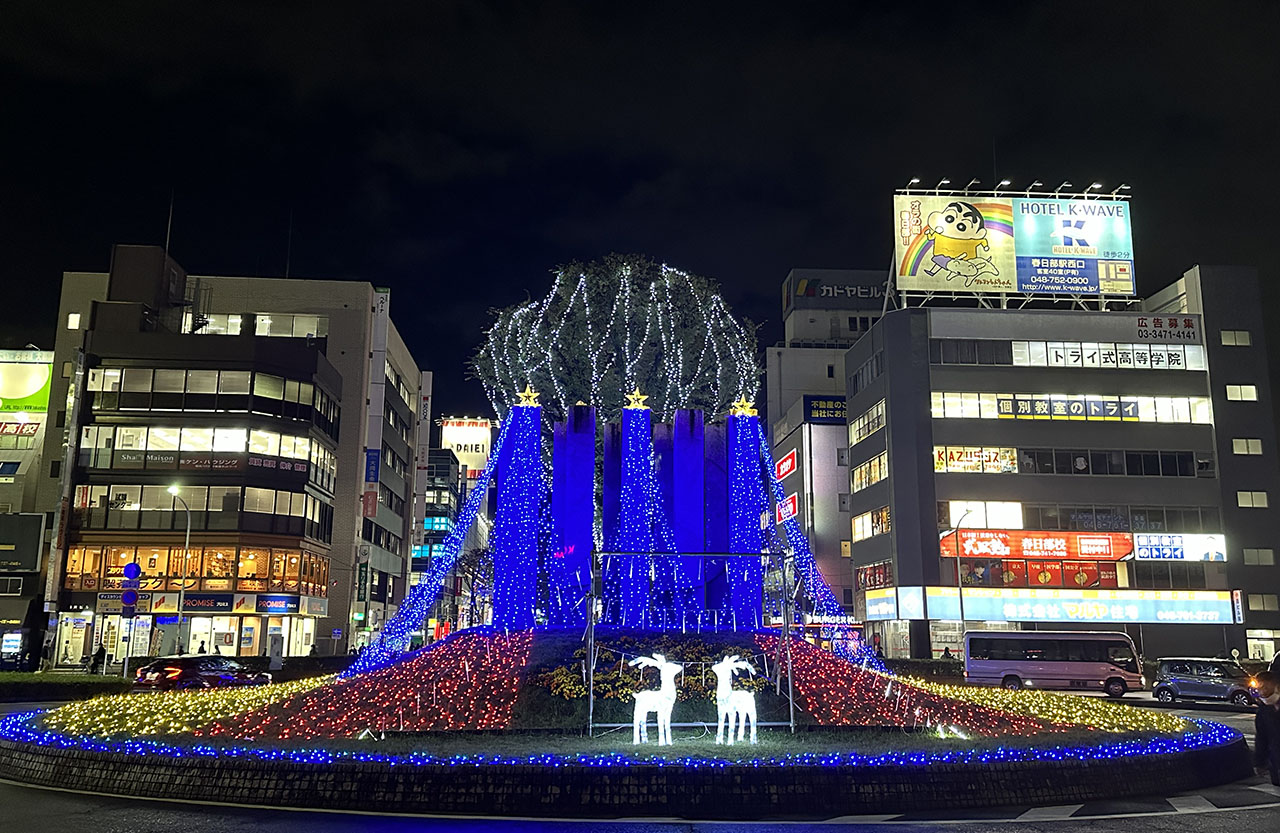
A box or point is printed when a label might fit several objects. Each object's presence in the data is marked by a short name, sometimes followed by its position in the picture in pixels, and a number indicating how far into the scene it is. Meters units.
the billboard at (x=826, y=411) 81.94
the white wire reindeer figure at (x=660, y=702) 14.86
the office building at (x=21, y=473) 55.00
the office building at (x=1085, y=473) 60.62
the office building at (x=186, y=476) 53.53
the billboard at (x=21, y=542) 54.94
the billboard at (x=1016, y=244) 63.28
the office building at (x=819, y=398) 80.19
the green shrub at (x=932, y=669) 43.19
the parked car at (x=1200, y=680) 35.78
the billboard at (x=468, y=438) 157.12
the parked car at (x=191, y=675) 33.31
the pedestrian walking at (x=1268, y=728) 14.38
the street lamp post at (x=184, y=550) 44.31
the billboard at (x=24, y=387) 63.03
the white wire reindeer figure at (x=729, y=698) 15.36
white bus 40.38
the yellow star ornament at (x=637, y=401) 27.72
